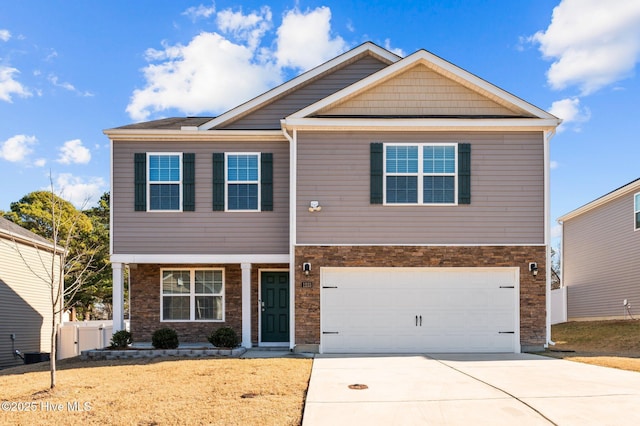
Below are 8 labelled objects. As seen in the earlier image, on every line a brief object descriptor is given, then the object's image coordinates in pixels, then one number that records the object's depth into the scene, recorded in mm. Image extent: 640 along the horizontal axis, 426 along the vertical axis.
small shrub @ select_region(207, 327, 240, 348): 12383
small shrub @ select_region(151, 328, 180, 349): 12430
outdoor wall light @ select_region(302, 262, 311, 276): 12781
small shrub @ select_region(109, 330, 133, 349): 12719
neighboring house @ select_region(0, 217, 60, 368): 17391
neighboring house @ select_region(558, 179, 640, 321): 19191
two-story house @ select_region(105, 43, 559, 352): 12867
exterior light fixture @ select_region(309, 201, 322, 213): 12812
